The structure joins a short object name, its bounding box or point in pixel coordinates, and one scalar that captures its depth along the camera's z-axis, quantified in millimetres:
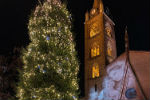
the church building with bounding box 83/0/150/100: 18109
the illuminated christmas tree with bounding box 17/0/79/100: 9891
